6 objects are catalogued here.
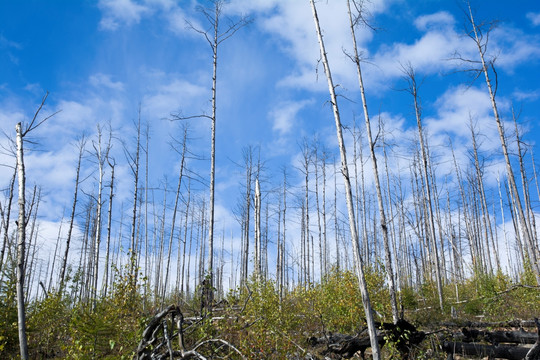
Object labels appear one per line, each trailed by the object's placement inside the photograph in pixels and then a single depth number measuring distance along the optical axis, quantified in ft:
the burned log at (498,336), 21.89
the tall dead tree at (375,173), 27.01
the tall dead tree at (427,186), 42.04
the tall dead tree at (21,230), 18.82
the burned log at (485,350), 20.03
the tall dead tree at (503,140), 30.68
